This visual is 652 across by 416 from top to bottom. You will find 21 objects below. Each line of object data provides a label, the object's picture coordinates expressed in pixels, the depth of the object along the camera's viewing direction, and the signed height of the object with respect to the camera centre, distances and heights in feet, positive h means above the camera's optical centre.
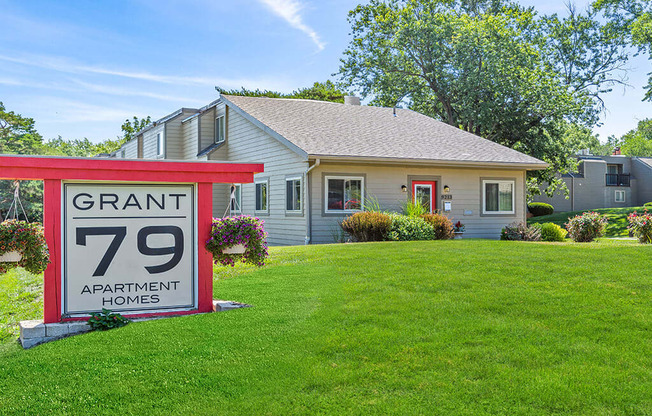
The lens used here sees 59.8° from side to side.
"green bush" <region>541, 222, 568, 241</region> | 61.62 -2.85
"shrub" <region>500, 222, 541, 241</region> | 60.90 -2.82
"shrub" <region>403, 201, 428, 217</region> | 53.21 -0.20
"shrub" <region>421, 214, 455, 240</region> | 52.06 -1.60
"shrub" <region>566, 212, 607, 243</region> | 58.23 -2.12
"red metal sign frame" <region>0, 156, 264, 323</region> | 19.45 +1.21
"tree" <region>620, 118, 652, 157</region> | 265.13 +29.21
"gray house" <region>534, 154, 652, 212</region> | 153.07 +6.40
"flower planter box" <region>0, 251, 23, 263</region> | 18.47 -1.49
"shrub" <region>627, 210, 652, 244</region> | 50.08 -1.98
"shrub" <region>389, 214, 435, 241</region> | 48.49 -1.84
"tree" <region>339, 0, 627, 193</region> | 90.48 +24.48
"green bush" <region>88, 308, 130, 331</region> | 19.99 -3.92
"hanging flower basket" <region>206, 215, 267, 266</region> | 21.85 -1.15
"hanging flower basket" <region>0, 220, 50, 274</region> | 18.47 -1.19
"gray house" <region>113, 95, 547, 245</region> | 53.88 +4.50
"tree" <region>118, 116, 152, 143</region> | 160.15 +24.34
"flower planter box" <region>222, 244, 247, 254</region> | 21.90 -1.54
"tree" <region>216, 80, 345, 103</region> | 138.62 +28.69
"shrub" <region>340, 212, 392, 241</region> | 48.62 -1.52
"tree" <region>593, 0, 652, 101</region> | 95.09 +34.12
